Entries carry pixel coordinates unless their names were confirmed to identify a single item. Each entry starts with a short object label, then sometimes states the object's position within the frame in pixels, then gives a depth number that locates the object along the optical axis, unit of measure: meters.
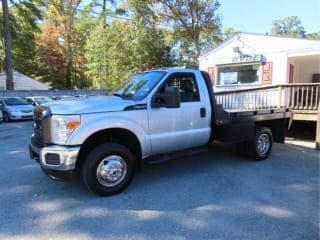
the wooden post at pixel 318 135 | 8.17
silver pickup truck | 4.26
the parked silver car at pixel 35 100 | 17.41
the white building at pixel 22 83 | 31.58
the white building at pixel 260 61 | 13.77
